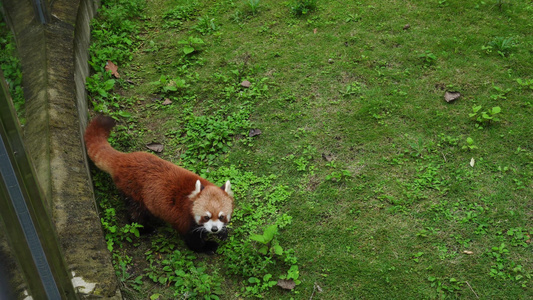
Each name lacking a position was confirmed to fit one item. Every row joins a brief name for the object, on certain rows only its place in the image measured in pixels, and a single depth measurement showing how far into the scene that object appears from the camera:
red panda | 3.96
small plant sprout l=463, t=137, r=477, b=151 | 4.72
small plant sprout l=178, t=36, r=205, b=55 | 6.21
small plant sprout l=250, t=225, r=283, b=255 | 3.83
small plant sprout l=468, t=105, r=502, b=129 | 4.96
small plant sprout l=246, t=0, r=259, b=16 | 6.94
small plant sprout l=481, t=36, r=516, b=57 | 5.84
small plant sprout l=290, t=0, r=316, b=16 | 6.85
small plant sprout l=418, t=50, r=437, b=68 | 5.82
